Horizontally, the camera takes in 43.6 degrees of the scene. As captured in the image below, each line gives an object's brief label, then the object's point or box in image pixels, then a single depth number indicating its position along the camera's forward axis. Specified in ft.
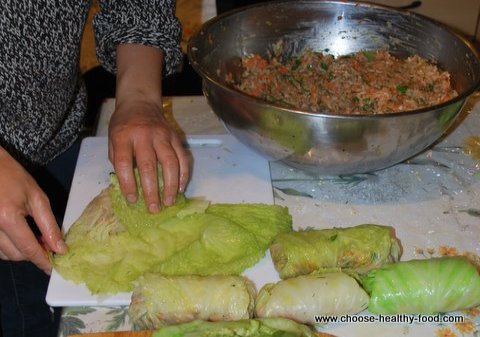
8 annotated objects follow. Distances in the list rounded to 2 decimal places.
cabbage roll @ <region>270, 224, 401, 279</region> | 3.48
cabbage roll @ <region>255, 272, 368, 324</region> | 3.19
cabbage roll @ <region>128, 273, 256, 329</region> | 3.15
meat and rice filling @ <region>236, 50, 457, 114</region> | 4.39
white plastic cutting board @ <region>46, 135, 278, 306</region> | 4.06
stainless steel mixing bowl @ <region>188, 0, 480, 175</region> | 3.78
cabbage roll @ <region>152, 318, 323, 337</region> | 2.94
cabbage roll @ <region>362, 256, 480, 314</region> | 3.27
